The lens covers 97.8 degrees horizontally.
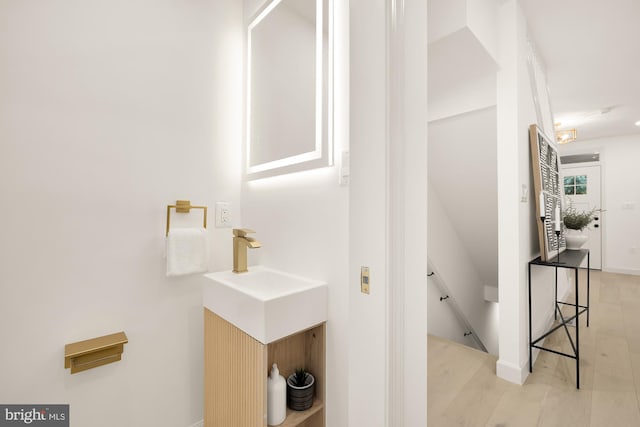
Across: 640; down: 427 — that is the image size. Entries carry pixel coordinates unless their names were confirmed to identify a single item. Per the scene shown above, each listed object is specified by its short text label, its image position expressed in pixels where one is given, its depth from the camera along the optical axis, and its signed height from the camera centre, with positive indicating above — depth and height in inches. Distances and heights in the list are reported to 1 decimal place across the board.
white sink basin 39.0 -13.7
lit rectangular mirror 47.0 +24.2
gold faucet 53.2 -6.8
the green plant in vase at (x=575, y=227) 98.5 -4.7
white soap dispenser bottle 42.5 -28.4
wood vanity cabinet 40.4 -25.7
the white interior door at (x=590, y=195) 200.2 +13.6
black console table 72.0 -13.6
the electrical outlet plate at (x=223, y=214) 61.7 +0.1
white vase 98.9 -9.0
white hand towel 51.6 -7.0
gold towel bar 53.4 +1.5
